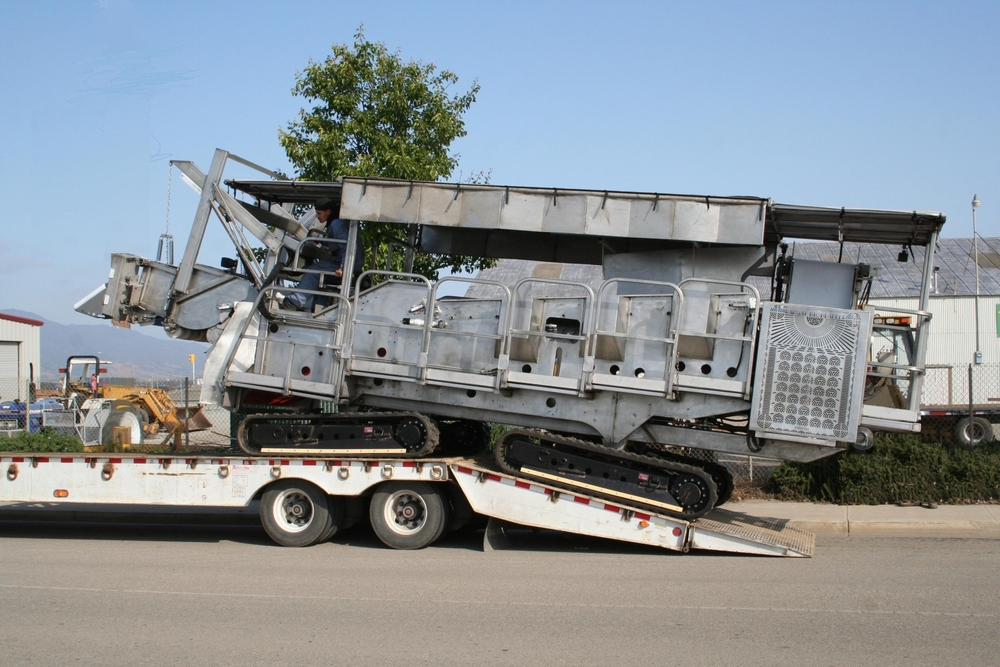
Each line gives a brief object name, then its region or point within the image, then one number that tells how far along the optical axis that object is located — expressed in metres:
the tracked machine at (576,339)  8.22
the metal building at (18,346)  37.59
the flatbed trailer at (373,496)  8.47
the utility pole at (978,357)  24.06
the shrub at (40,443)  12.80
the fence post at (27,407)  18.97
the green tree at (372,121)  14.01
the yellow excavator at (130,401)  17.39
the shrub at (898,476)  11.15
